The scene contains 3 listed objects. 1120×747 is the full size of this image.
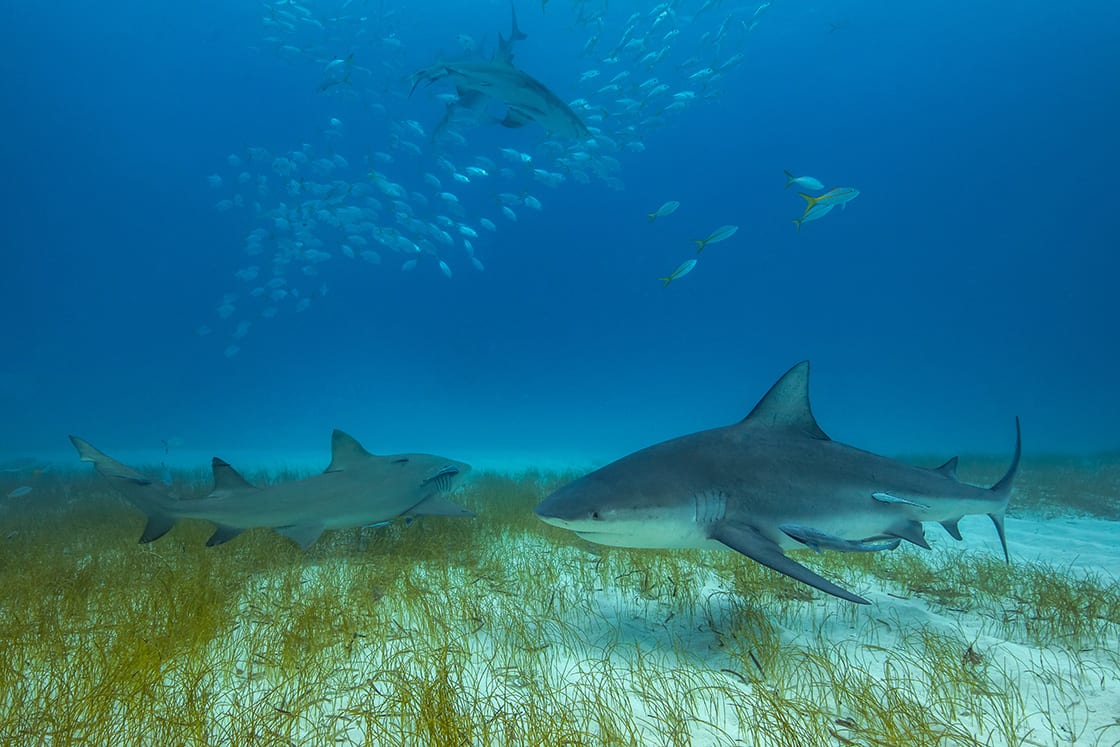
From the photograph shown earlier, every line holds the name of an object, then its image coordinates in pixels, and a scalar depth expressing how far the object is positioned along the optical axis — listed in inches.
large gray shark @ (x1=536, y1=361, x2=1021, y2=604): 124.0
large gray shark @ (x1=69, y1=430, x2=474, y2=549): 197.3
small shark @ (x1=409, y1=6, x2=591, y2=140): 315.9
